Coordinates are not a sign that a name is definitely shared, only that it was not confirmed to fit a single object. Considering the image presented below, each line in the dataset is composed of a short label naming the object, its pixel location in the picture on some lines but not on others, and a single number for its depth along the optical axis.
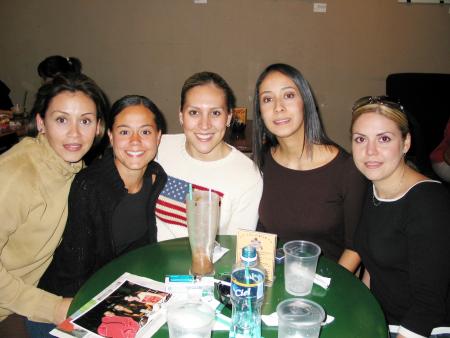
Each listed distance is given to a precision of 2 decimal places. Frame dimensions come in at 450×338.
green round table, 1.16
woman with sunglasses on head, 1.35
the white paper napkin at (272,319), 1.18
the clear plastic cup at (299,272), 1.36
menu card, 1.38
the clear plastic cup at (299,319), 1.10
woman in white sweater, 1.86
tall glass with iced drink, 1.44
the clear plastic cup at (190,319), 1.07
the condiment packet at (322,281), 1.39
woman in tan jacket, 1.49
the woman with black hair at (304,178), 1.84
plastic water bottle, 1.08
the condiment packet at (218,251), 1.59
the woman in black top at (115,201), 1.64
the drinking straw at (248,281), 1.08
